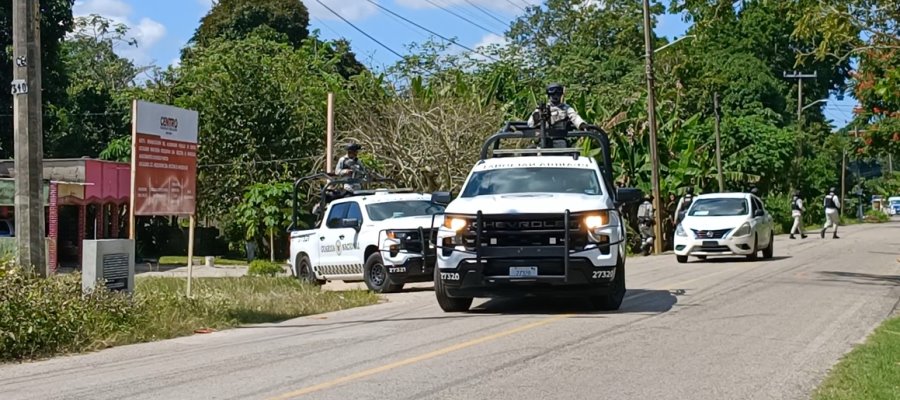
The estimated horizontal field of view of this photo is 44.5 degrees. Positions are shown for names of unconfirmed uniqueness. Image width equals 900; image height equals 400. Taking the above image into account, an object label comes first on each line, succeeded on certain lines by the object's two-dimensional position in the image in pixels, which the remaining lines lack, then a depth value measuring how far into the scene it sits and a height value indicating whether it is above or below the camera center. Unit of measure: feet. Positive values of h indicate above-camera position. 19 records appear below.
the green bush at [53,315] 37.14 -3.99
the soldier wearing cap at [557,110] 54.75 +4.70
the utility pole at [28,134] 44.47 +2.87
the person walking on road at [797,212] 130.93 -0.99
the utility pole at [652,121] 114.21 +8.62
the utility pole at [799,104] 212.43 +20.89
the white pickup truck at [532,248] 43.68 -1.76
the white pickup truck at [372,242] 61.57 -2.23
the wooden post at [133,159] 46.42 +1.92
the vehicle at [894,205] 386.85 -0.46
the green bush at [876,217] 280.51 -3.44
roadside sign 47.09 +1.93
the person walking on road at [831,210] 130.00 -0.75
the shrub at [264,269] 88.99 -5.39
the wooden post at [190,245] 49.85 -1.90
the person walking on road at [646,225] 109.09 -2.11
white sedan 84.94 -2.05
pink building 111.12 +0.44
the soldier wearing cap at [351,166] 74.76 +2.62
